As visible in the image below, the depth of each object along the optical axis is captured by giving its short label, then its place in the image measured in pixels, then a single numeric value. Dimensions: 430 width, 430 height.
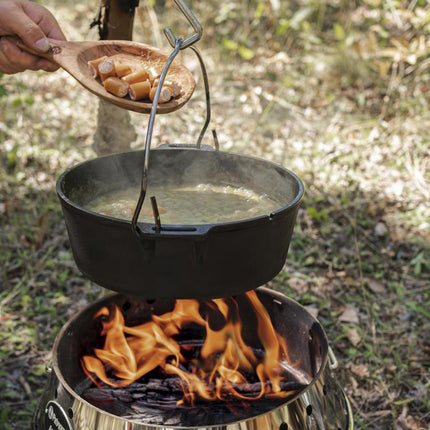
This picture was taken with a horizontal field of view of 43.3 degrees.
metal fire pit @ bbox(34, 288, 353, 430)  1.84
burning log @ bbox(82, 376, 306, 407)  2.32
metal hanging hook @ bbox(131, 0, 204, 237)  1.62
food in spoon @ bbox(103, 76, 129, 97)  2.11
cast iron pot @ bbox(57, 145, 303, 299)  1.67
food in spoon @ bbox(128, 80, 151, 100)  2.12
